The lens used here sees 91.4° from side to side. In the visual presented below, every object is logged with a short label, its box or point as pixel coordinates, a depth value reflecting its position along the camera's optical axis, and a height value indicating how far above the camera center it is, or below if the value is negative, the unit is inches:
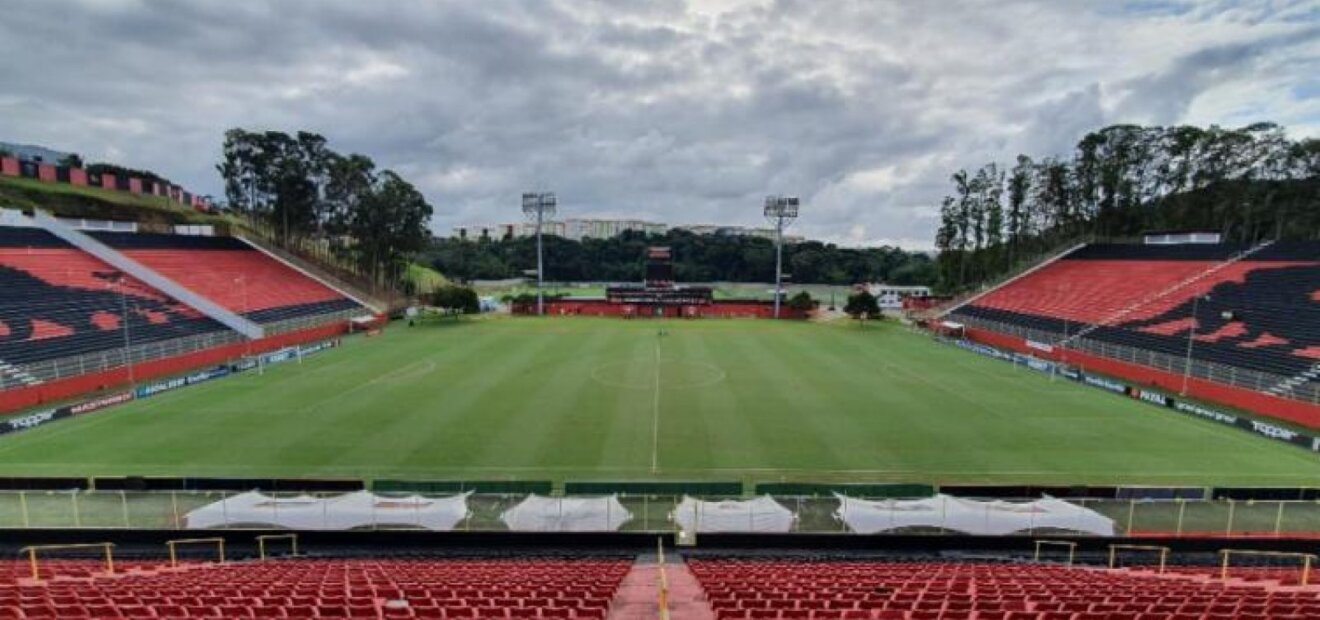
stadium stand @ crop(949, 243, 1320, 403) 1381.6 -73.1
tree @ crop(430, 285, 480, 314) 2709.2 -179.8
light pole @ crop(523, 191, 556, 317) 3193.9 +275.3
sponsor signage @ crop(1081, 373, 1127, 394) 1374.3 -236.0
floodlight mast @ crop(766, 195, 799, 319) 3152.1 +279.8
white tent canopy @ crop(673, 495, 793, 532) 643.5 -252.3
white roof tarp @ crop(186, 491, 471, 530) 635.5 -257.7
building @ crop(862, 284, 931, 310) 3440.0 -151.7
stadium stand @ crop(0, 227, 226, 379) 1326.3 -148.1
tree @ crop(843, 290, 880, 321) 2696.9 -153.8
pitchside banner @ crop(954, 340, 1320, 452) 1026.1 -239.8
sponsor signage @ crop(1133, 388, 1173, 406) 1266.0 -238.9
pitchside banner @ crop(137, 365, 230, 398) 1255.0 -278.4
